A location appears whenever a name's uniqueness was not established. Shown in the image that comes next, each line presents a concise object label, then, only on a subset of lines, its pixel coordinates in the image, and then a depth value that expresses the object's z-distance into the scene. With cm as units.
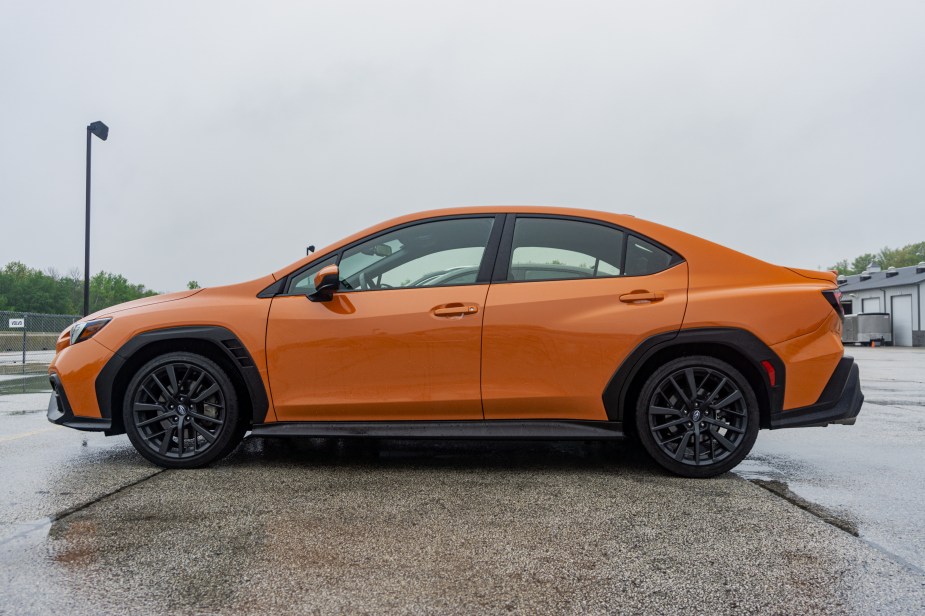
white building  3453
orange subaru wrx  350
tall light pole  1585
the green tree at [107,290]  10125
